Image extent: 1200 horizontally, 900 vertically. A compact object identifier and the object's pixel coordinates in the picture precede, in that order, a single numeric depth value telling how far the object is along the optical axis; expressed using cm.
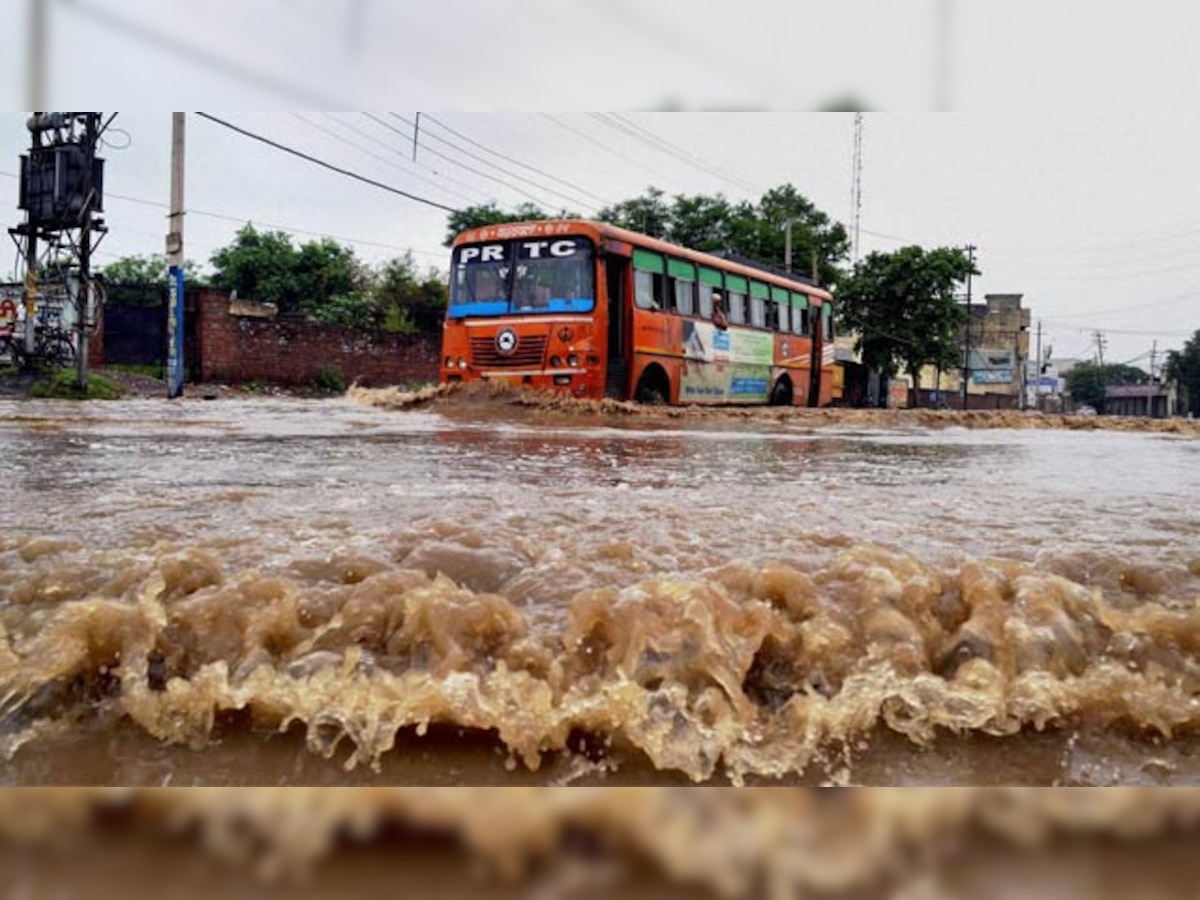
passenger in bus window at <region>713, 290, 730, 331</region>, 943
